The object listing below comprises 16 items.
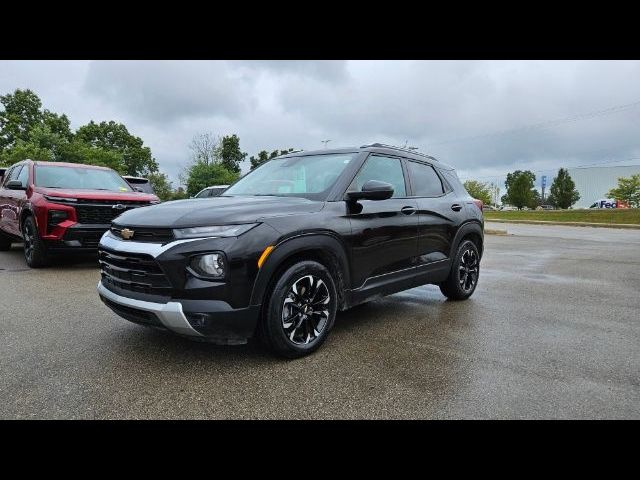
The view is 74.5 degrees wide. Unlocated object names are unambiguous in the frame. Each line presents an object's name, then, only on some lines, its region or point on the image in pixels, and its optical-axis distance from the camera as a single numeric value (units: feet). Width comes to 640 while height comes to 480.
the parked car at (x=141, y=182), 36.39
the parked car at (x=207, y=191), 46.77
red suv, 21.66
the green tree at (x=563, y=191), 241.96
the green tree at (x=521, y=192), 250.16
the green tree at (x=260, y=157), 168.49
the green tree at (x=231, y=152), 150.92
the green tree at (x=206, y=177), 122.72
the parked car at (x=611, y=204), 225.68
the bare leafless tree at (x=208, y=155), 148.58
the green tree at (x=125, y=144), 163.22
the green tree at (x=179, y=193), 133.78
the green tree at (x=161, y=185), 143.64
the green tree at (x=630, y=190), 218.79
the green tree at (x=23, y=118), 133.90
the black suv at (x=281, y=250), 9.26
